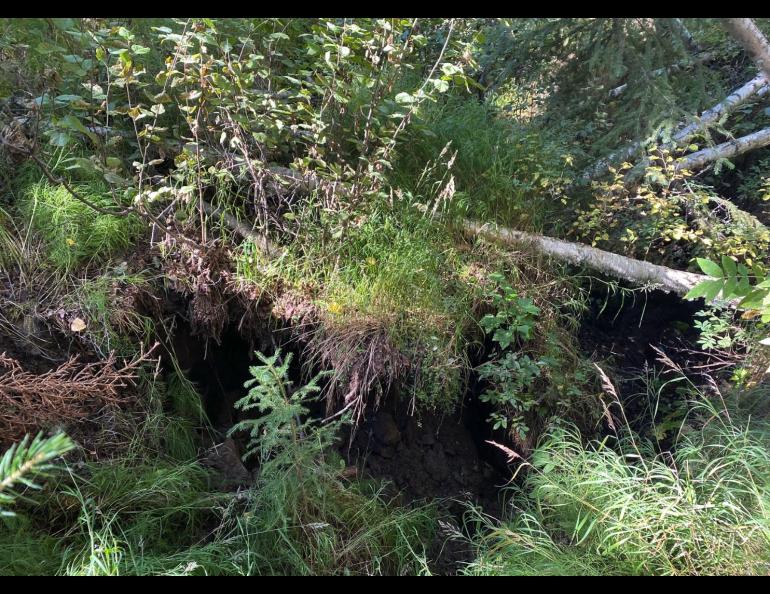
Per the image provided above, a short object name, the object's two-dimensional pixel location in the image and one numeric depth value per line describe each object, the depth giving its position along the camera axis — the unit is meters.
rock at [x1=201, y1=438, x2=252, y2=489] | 2.80
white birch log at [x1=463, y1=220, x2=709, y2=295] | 3.35
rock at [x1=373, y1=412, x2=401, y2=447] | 3.31
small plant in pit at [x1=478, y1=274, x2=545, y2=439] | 3.03
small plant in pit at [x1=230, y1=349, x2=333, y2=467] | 2.32
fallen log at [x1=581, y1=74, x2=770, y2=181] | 3.37
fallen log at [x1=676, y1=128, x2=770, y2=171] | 3.49
